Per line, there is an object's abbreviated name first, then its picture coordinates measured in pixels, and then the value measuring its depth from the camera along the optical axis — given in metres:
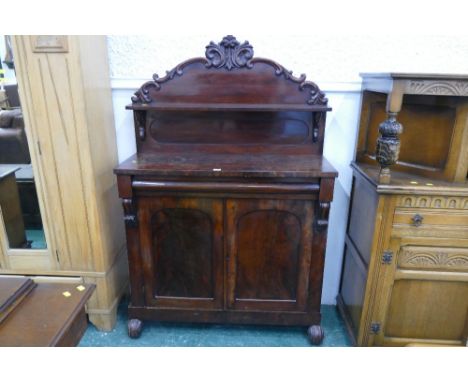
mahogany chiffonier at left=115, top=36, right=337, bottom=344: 1.48
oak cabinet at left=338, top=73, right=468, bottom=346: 1.34
